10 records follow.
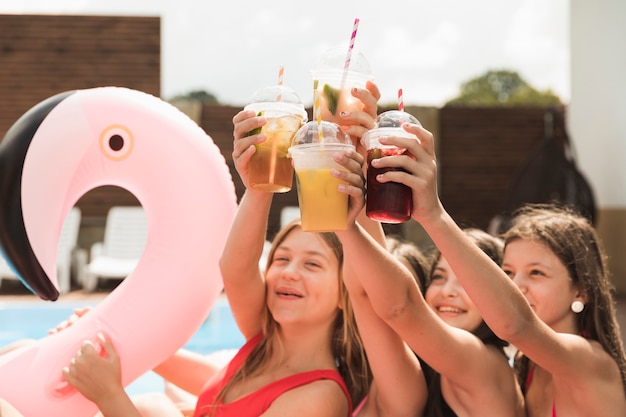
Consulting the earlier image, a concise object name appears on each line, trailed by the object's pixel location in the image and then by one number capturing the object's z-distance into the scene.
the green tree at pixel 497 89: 38.85
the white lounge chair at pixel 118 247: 8.60
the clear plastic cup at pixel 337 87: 1.67
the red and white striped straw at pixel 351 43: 1.56
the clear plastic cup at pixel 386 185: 1.38
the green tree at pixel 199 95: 17.42
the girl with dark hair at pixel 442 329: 1.66
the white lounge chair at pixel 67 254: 8.77
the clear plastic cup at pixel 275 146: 1.64
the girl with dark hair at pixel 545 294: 1.42
